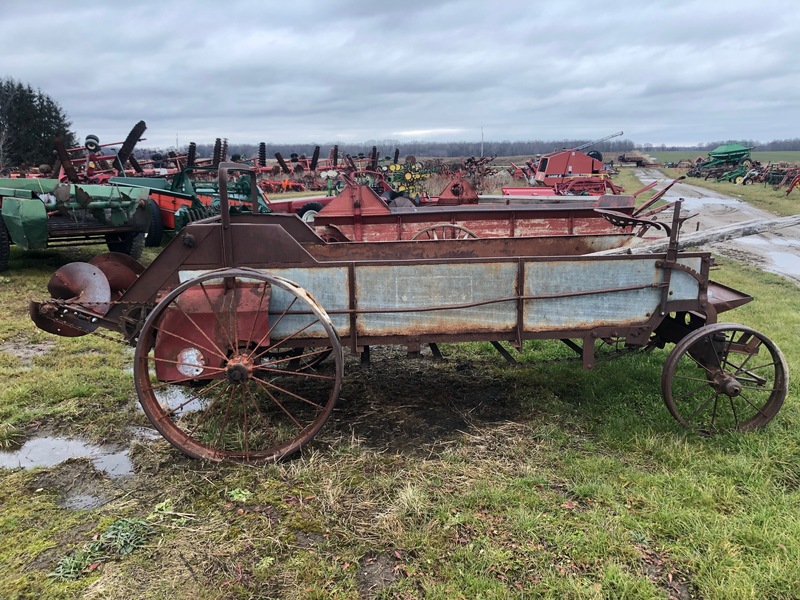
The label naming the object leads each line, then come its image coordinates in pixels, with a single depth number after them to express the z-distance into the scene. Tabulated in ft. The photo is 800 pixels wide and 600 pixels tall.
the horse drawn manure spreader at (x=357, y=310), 11.27
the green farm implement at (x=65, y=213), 25.49
